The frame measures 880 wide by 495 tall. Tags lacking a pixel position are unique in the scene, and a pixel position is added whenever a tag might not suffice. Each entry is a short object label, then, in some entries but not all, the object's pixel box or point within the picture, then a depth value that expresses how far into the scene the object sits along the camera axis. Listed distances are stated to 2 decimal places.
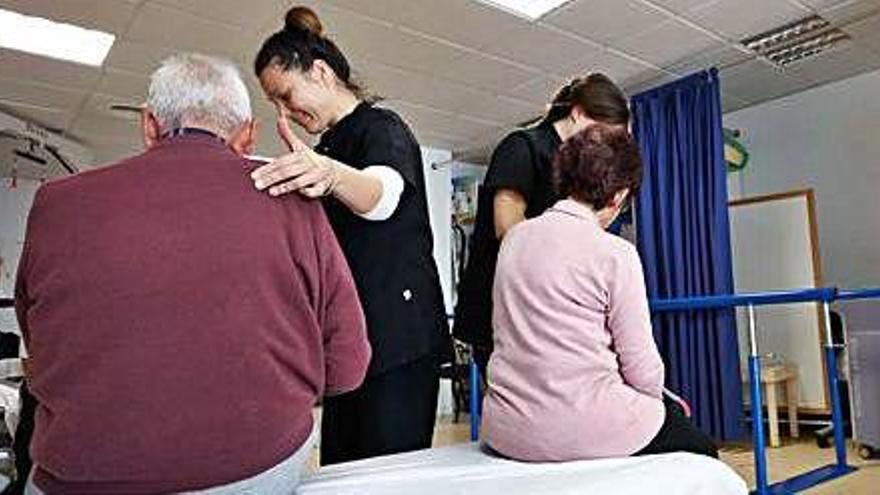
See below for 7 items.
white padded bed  1.05
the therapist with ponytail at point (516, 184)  1.60
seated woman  1.21
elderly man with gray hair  0.80
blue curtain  4.30
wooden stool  4.21
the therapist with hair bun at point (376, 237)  1.28
